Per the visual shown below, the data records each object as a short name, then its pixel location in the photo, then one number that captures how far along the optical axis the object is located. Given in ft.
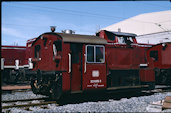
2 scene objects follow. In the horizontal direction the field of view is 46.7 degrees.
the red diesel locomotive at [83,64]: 28.40
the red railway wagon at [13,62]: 58.34
